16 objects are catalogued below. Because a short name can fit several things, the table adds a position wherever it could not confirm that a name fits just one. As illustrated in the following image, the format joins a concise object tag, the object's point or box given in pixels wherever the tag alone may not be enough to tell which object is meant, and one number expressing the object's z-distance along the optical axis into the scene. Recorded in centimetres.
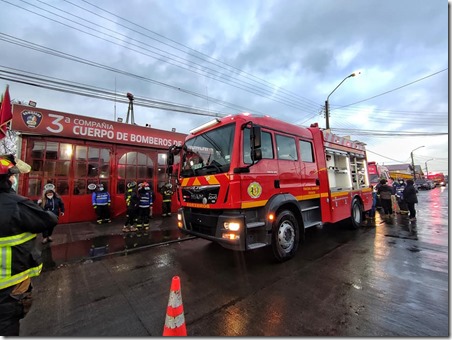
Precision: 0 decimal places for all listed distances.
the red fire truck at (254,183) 386
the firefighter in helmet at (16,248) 167
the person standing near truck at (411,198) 867
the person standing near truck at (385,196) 945
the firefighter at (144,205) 775
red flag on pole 702
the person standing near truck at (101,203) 861
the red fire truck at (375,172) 1438
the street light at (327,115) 1525
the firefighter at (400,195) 1033
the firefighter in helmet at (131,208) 752
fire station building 799
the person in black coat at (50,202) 609
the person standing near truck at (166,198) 1009
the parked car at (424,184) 3638
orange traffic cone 199
